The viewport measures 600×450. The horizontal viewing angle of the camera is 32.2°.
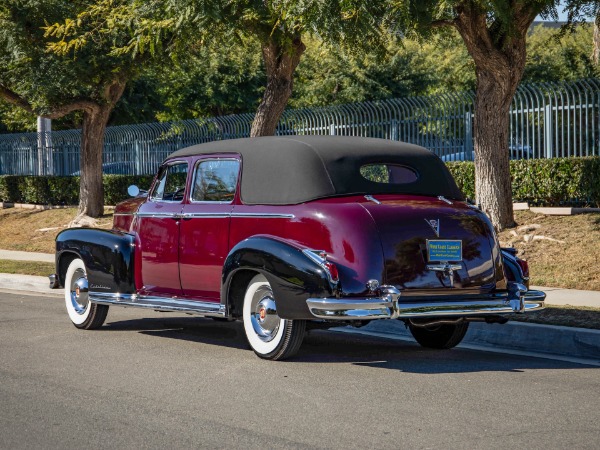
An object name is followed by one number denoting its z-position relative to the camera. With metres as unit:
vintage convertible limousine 8.20
